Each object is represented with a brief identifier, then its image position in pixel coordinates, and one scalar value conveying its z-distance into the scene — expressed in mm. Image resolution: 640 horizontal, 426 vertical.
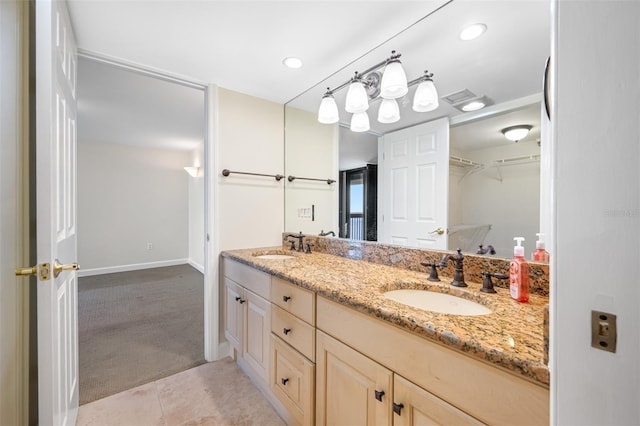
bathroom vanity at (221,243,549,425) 655
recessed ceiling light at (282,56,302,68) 1772
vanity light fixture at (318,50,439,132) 1514
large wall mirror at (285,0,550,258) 1156
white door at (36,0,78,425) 890
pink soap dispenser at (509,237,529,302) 989
